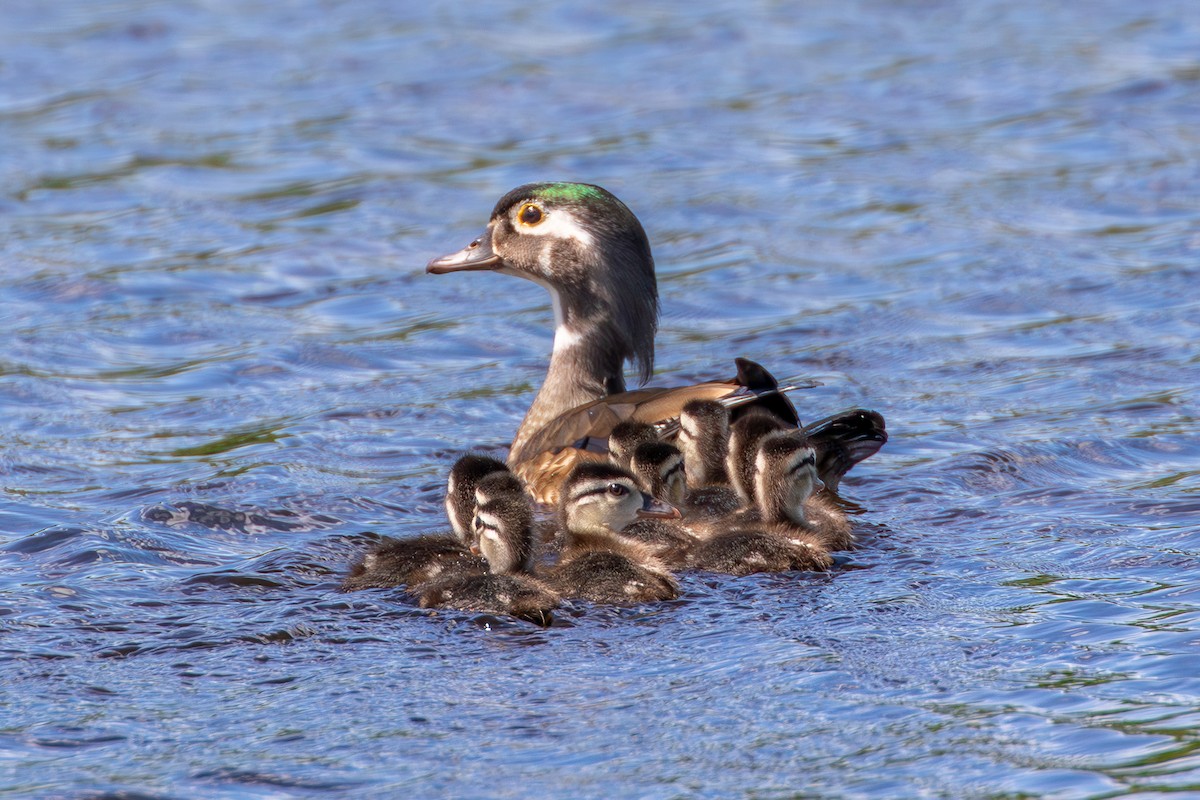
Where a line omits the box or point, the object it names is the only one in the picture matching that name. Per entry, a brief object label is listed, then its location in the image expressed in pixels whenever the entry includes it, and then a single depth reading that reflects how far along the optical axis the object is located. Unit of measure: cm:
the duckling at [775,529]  1509
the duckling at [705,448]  1719
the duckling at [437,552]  1492
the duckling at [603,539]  1434
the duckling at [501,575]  1395
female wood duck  1934
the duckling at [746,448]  1637
